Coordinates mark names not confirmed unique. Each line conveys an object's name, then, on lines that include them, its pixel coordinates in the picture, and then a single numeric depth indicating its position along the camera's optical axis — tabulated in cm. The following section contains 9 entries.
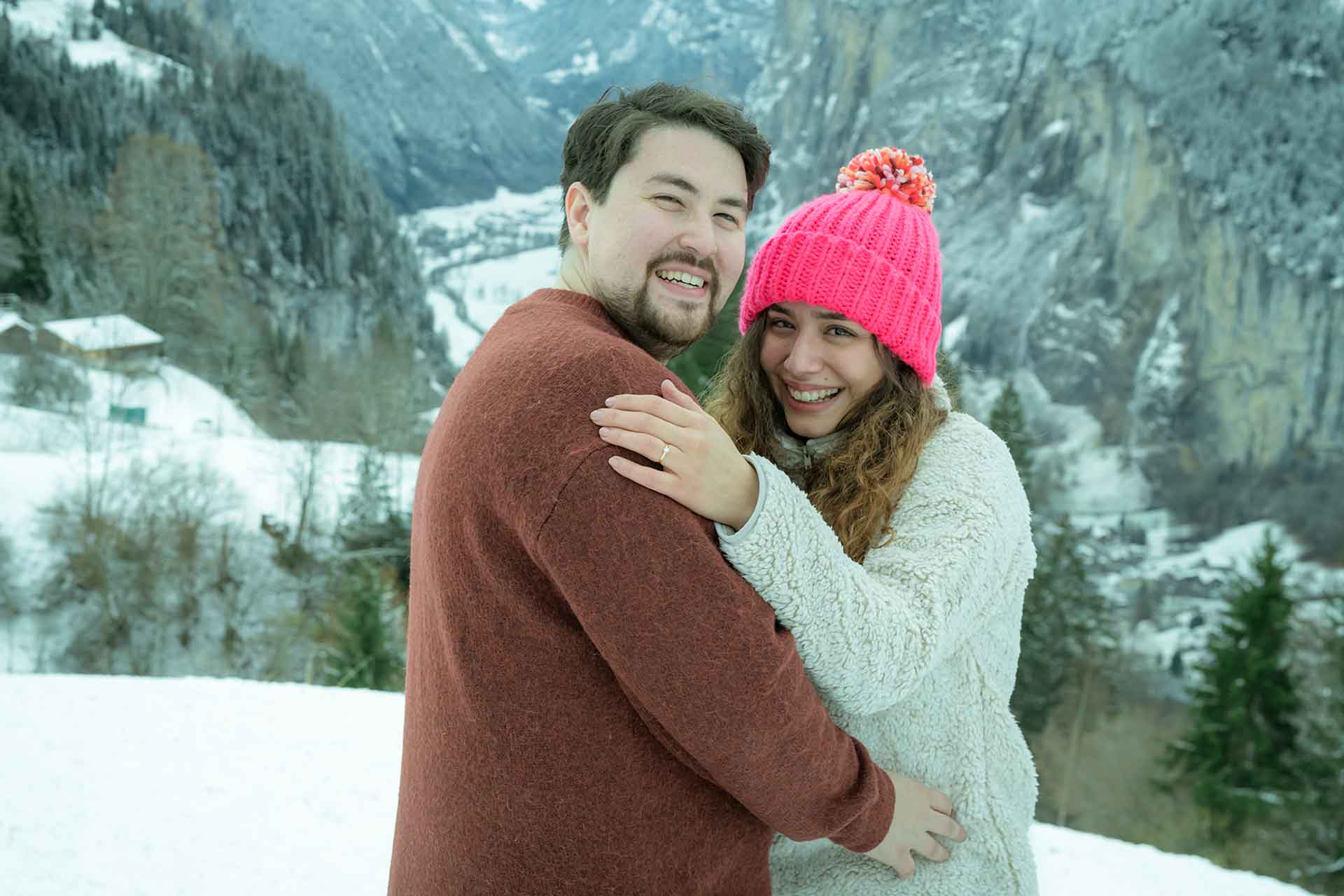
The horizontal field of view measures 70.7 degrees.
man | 119
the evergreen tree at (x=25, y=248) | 4162
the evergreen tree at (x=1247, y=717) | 1888
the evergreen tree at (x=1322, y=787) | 1678
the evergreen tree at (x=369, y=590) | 1852
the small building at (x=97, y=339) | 3288
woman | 131
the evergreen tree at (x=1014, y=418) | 2298
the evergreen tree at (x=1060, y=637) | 2244
